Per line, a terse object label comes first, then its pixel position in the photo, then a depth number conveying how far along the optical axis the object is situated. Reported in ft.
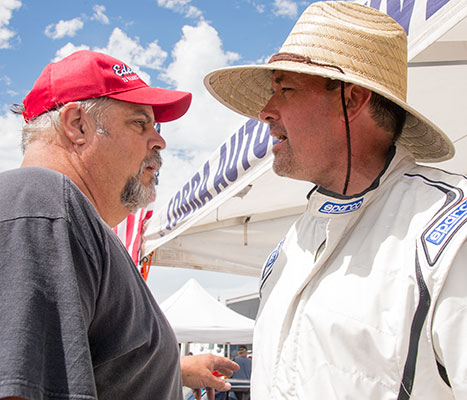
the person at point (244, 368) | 24.83
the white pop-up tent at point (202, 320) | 26.55
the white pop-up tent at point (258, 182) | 4.30
